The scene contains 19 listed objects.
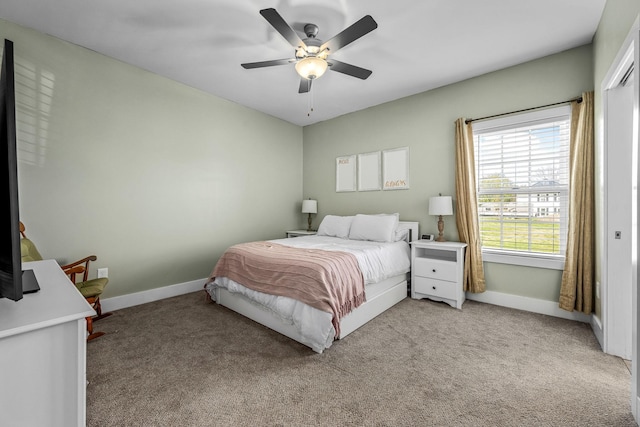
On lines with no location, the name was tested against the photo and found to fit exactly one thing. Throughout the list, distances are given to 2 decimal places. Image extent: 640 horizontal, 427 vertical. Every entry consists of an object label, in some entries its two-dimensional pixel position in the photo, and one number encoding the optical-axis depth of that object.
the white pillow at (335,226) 4.08
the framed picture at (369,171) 4.33
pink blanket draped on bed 2.25
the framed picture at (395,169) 4.02
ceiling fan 2.06
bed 2.25
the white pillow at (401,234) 3.70
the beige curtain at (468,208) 3.28
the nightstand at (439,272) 3.15
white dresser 0.76
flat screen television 0.79
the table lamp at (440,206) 3.40
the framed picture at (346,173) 4.62
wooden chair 2.33
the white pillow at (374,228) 3.60
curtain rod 2.73
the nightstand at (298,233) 4.66
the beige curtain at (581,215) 2.61
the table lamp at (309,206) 4.94
